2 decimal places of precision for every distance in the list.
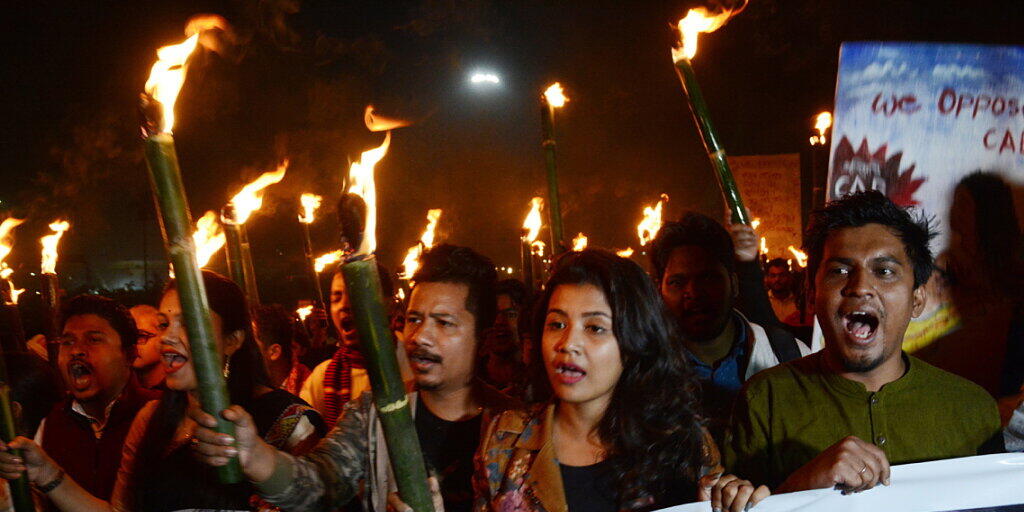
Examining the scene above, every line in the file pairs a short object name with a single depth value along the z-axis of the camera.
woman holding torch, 2.64
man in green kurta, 2.23
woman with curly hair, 2.22
